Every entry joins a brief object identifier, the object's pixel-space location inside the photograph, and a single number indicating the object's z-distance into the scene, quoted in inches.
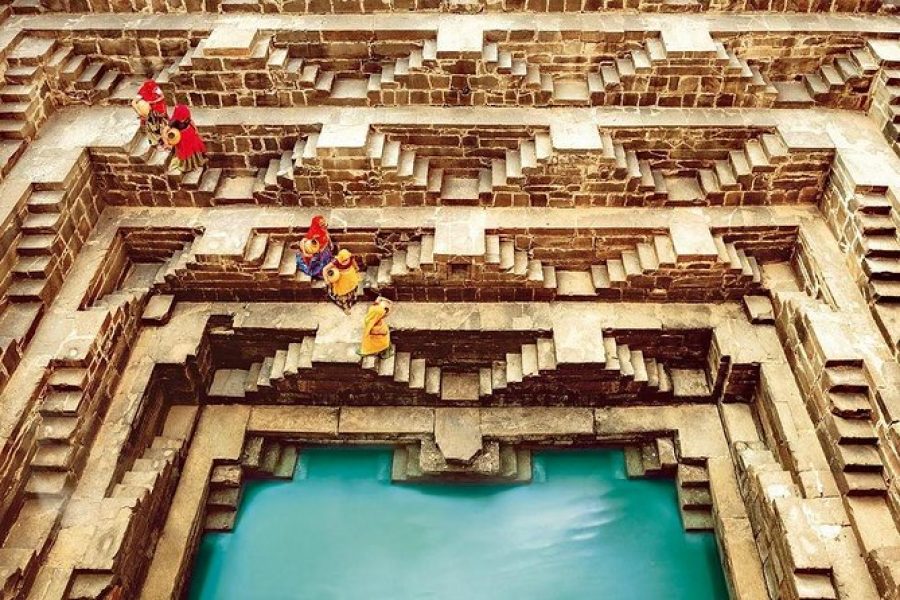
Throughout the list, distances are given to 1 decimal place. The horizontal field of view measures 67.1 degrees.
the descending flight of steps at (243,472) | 313.1
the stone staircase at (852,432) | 263.7
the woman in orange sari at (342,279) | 316.2
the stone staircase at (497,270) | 329.1
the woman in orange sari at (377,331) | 309.3
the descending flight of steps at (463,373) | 323.3
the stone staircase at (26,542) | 240.4
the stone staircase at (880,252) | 293.7
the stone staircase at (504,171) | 336.2
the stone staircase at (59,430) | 273.9
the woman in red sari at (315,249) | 316.5
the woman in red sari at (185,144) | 336.4
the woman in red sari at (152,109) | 336.8
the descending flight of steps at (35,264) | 300.2
